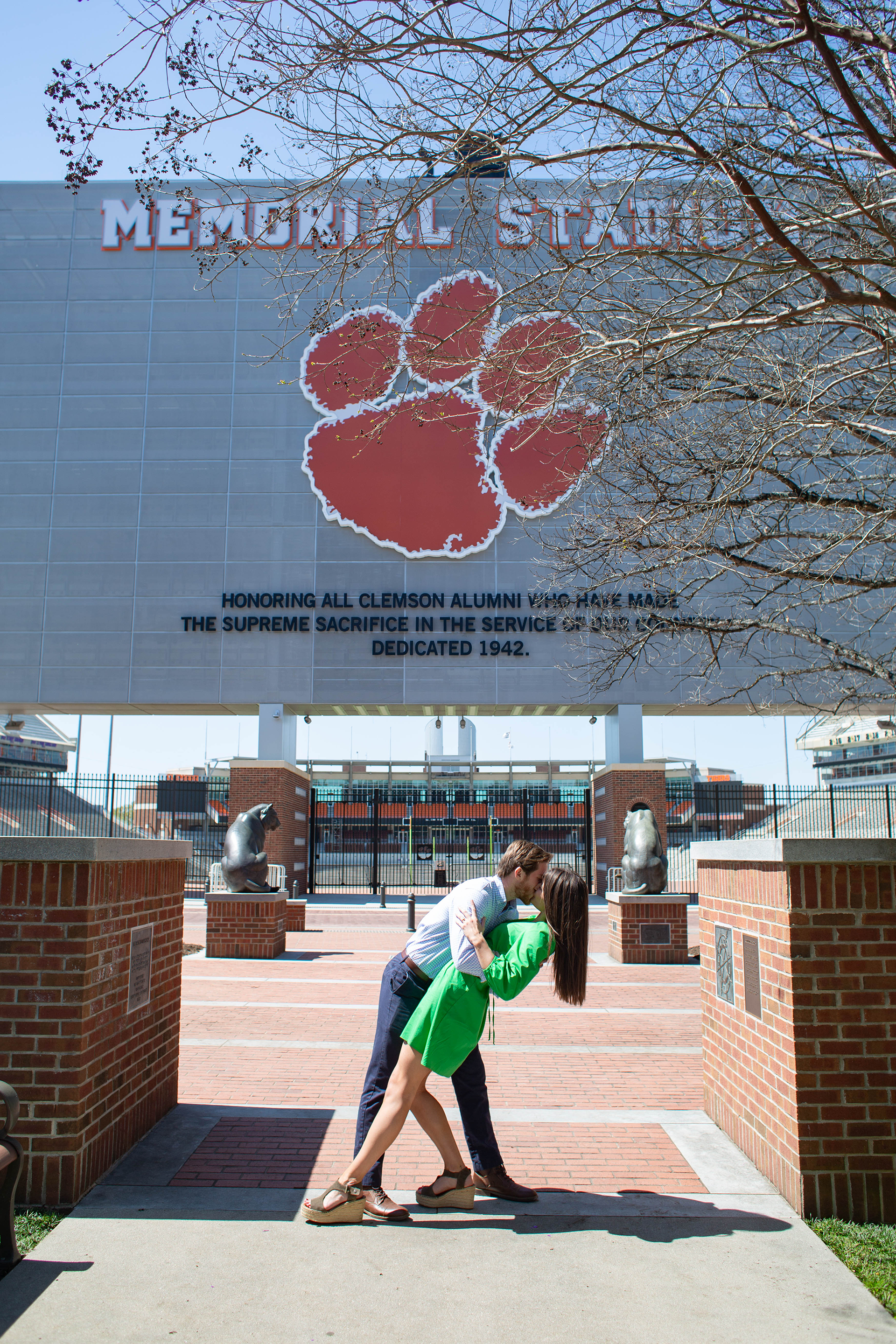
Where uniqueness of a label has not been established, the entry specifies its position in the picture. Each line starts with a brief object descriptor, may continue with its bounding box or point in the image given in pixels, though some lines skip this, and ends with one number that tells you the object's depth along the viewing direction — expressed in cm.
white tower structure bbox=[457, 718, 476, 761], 5672
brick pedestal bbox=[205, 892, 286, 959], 1346
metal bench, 369
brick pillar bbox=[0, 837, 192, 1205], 425
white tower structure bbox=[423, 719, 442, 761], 5897
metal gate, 2752
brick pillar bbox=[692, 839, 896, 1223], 434
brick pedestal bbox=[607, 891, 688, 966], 1391
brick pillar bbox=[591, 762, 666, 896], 2412
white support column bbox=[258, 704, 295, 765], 2553
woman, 403
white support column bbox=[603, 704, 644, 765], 2581
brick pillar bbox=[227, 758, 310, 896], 2408
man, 422
